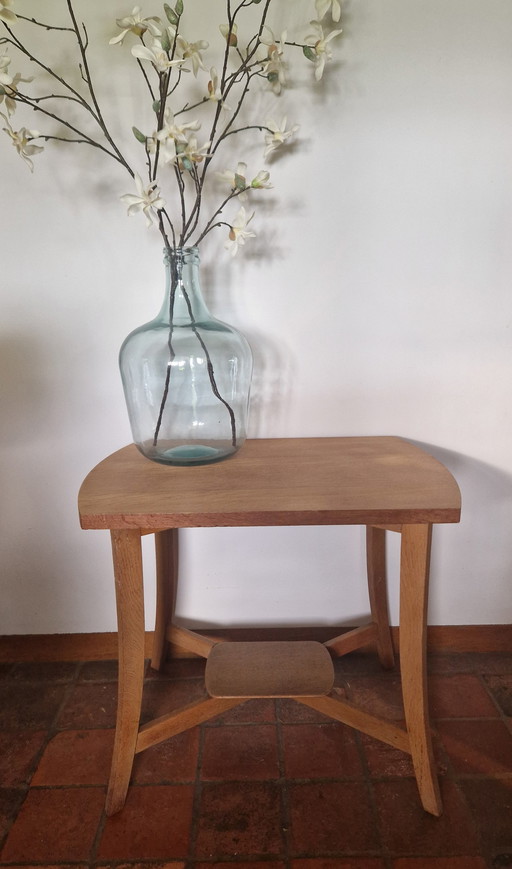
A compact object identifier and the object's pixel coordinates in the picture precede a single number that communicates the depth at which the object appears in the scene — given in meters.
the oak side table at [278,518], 0.95
